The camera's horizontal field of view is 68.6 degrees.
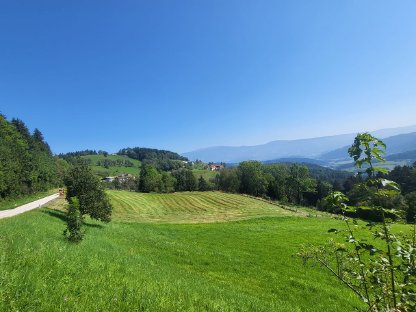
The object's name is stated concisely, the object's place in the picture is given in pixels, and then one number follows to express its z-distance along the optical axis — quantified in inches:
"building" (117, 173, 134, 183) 7074.8
